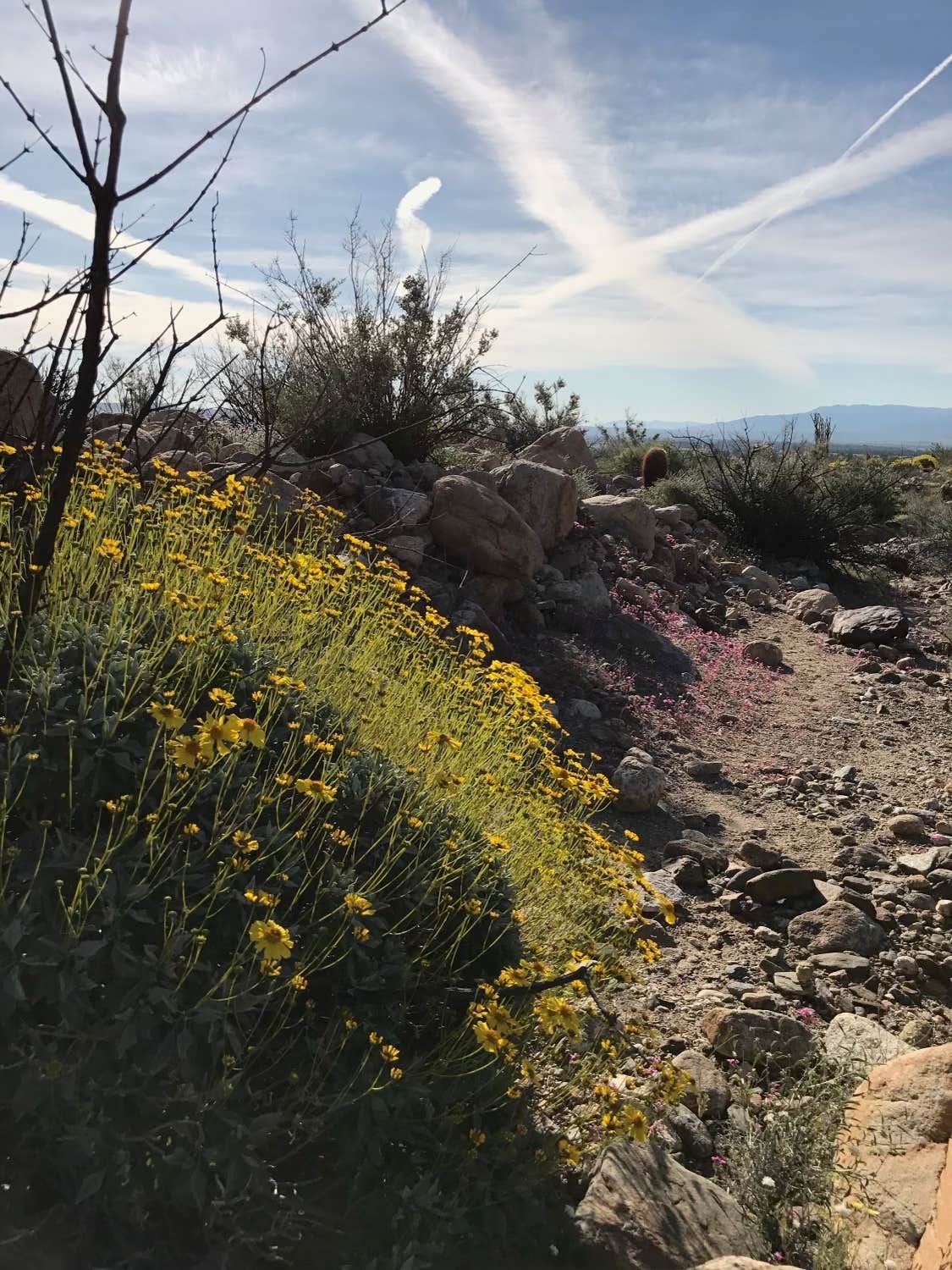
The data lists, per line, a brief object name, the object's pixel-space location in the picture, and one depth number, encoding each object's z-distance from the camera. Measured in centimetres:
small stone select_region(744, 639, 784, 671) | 894
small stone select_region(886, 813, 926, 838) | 559
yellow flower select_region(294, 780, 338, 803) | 226
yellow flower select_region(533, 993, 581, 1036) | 232
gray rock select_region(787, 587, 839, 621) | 1061
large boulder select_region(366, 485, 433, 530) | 743
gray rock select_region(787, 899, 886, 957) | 434
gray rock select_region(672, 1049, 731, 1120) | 322
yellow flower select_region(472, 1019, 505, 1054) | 223
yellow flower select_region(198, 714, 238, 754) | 198
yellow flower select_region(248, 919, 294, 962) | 192
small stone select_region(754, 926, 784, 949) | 443
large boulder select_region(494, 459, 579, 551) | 865
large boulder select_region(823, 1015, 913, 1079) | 336
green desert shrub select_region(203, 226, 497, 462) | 935
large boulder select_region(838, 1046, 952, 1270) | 252
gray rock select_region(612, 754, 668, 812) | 565
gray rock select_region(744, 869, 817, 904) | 471
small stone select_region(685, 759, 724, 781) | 644
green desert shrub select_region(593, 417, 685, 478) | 1720
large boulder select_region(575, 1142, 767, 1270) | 238
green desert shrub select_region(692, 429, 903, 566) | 1283
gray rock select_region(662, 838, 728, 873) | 512
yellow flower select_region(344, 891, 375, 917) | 232
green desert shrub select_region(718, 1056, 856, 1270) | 268
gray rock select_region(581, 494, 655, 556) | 1022
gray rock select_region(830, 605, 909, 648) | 959
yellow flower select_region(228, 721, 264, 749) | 203
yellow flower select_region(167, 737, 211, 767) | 196
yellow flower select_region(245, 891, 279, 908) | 213
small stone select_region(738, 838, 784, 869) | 503
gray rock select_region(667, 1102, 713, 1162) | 306
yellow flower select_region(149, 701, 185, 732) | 204
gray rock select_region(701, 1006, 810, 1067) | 351
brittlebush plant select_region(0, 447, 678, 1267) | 200
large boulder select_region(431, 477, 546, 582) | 752
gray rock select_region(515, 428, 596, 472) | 1202
